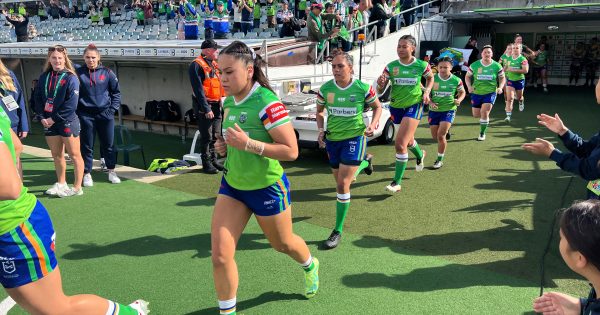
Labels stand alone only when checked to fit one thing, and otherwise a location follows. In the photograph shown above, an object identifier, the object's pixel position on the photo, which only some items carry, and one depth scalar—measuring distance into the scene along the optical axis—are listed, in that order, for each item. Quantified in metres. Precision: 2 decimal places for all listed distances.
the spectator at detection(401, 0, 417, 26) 16.50
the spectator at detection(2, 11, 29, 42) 20.76
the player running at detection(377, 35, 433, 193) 6.36
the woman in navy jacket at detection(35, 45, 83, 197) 6.10
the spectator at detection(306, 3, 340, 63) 11.41
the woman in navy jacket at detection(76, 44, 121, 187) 6.58
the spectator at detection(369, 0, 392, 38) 14.14
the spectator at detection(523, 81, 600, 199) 2.81
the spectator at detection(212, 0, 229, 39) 12.41
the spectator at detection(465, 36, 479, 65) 17.47
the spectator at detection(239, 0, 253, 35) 16.91
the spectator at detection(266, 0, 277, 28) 17.45
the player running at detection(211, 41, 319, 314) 2.96
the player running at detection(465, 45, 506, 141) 9.62
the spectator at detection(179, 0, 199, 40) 12.80
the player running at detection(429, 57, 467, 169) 7.62
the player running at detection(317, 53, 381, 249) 4.75
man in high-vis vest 7.14
